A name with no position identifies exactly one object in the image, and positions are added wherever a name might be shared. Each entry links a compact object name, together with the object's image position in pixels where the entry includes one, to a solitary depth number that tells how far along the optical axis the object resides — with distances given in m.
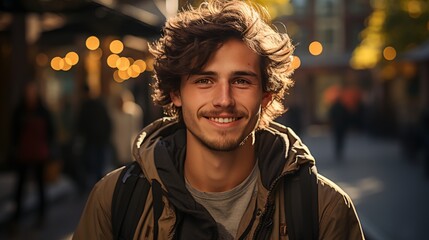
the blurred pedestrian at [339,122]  22.42
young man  2.99
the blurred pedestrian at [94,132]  13.13
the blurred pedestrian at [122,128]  13.59
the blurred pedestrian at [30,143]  9.92
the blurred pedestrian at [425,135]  16.78
